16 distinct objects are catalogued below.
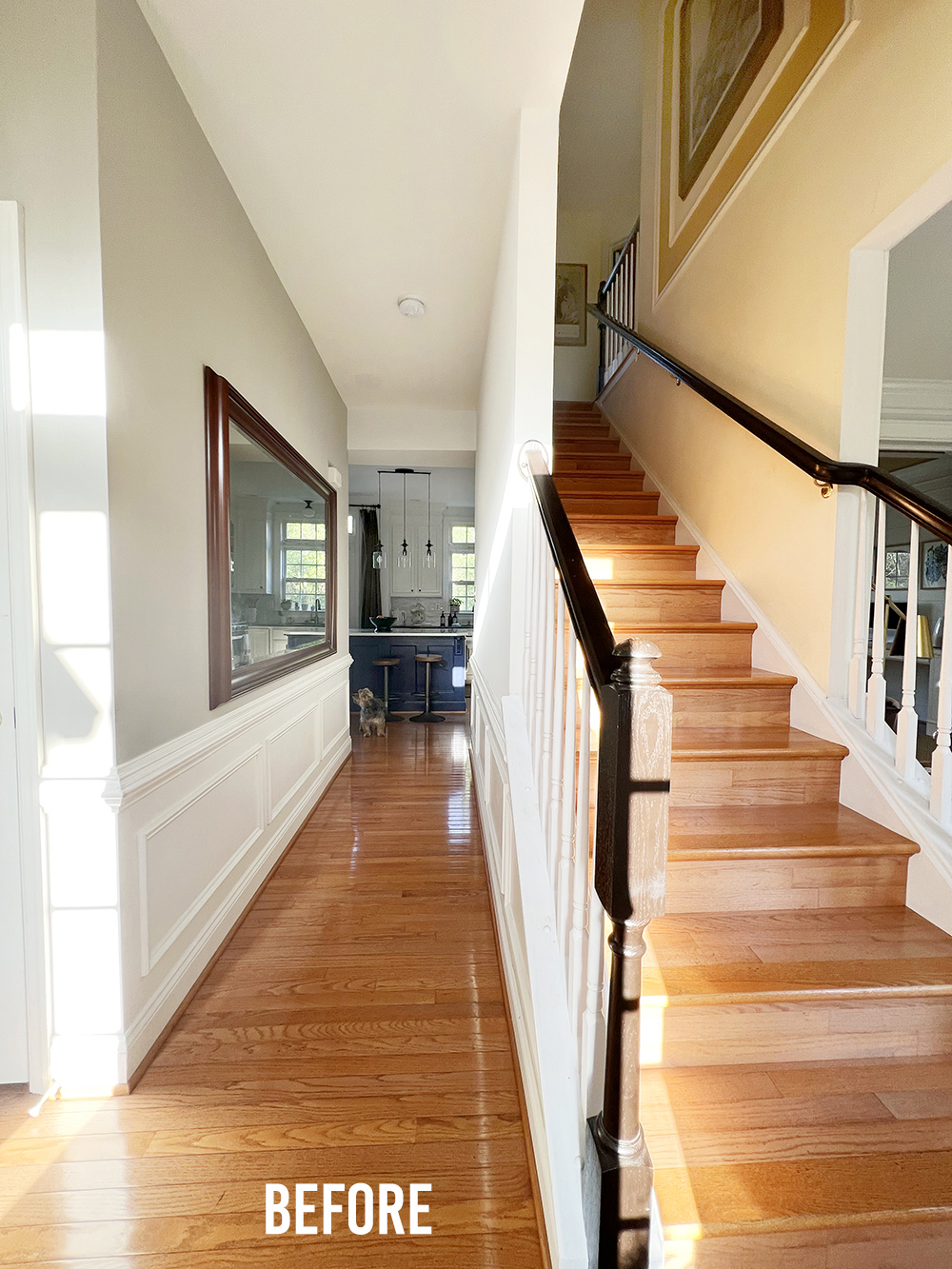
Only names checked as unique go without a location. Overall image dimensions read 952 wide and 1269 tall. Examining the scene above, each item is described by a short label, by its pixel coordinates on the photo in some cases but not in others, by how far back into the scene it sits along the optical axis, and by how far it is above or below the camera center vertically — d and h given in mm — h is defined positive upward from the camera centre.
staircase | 997 -908
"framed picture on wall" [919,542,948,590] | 4305 +291
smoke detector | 3054 +1565
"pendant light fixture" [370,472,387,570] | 8719 +660
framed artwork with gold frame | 2100 +2235
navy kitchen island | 6680 -782
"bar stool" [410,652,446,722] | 6281 -666
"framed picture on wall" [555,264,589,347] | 6090 +3109
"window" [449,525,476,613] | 9242 +605
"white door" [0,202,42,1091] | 1420 -314
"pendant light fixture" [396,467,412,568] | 9198 +655
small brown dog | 5590 -1113
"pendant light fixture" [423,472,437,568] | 9211 +658
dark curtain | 9023 +435
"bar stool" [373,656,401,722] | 6282 -771
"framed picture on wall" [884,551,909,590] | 4311 +259
